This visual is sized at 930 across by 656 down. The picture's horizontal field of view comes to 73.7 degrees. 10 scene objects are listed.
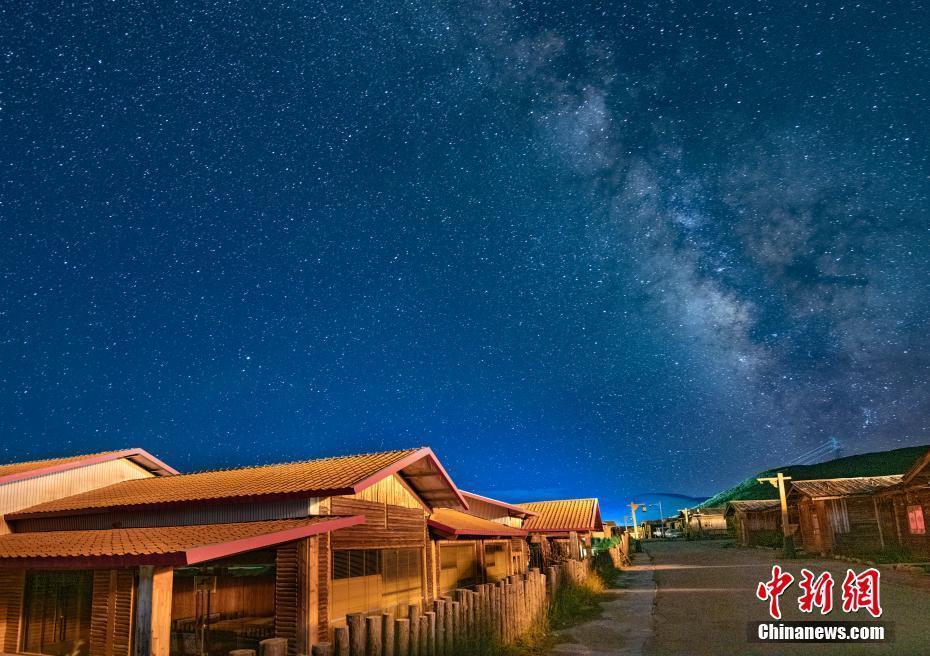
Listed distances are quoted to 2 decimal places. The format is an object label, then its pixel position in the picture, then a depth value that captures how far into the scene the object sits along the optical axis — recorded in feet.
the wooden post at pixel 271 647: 20.95
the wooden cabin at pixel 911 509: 84.38
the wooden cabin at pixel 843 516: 104.01
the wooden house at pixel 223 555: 33.53
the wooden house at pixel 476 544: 63.10
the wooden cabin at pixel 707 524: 242.99
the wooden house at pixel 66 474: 52.21
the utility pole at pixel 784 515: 116.67
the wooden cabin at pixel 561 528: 109.50
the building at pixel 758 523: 157.17
